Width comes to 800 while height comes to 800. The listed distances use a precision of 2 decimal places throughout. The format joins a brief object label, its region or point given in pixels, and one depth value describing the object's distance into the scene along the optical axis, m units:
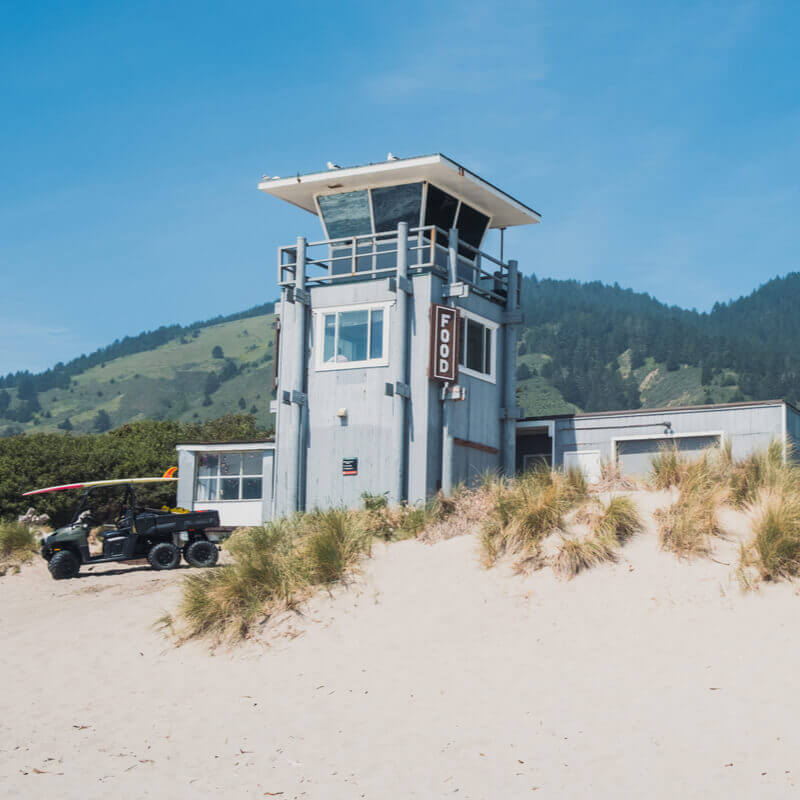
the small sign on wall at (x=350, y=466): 23.63
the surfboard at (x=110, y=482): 20.69
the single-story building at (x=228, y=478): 28.61
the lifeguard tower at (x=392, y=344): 23.34
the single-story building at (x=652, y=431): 23.53
